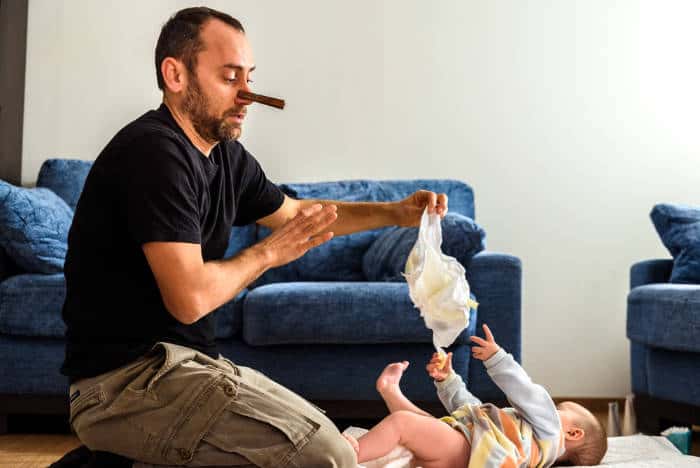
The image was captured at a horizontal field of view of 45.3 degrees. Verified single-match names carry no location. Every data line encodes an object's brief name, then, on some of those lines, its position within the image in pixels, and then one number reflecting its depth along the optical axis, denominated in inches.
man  60.3
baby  80.6
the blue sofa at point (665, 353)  105.3
